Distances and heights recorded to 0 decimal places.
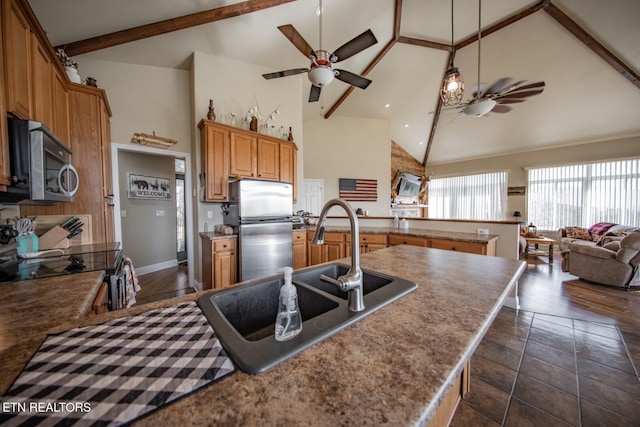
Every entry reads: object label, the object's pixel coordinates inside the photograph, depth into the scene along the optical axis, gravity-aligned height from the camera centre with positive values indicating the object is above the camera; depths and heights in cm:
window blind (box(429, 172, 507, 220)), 695 +39
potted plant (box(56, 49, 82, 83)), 213 +136
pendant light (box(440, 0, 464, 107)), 270 +150
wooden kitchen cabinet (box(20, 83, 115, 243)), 213 +52
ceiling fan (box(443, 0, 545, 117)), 301 +163
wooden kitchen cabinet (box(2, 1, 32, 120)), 119 +87
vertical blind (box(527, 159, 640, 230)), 523 +34
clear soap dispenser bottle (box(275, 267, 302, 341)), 58 -28
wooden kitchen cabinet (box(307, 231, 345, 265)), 360 -66
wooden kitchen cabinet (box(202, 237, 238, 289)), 278 -66
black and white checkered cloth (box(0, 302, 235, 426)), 36 -32
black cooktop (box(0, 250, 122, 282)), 118 -33
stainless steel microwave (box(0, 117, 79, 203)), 120 +28
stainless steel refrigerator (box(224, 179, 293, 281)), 288 -19
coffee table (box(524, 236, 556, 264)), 479 -92
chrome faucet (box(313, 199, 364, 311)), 71 -22
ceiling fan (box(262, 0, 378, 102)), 223 +166
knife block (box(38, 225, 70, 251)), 183 -23
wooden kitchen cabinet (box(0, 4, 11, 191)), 112 +35
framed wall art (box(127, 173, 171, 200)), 402 +43
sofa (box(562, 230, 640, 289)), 322 -83
